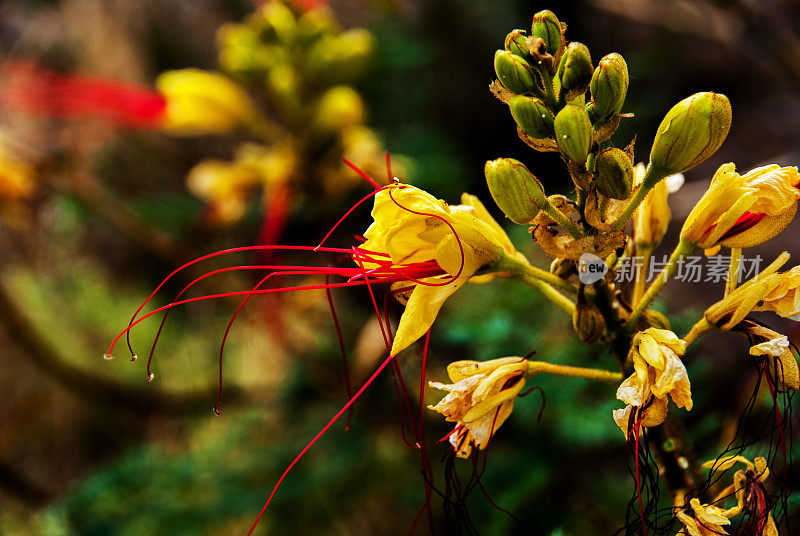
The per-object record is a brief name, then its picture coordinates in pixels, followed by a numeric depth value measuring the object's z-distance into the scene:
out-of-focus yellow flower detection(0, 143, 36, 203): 0.89
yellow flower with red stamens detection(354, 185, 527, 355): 0.48
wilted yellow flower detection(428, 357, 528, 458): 0.48
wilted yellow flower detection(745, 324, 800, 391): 0.47
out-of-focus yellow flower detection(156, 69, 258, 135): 0.91
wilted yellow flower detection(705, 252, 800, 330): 0.47
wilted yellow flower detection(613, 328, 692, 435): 0.46
